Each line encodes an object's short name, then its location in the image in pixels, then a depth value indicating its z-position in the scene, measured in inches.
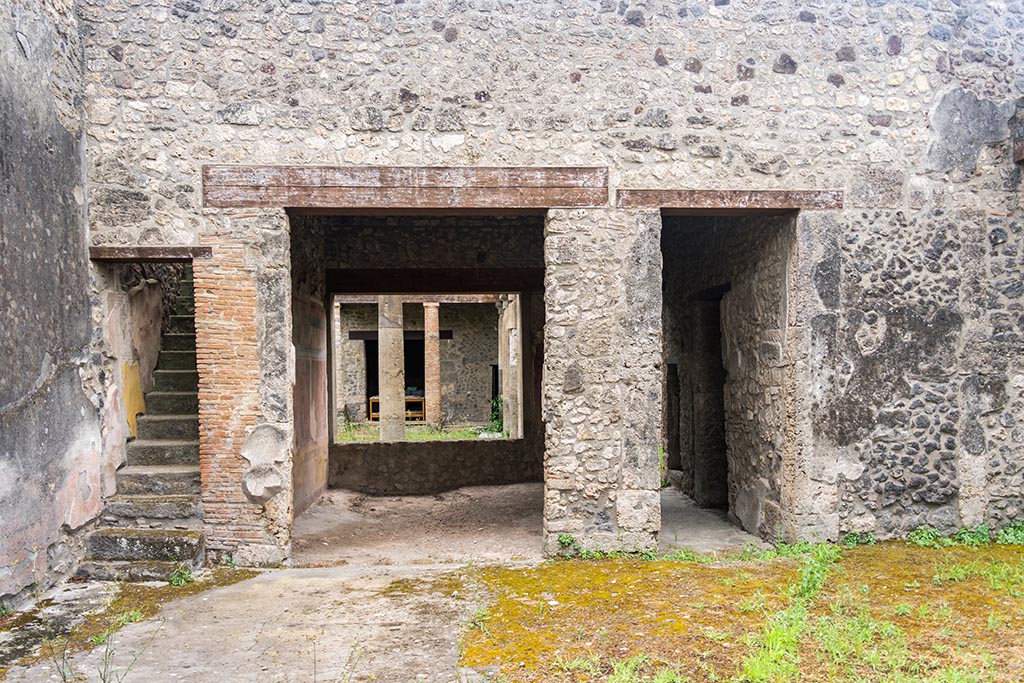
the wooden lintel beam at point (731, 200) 226.5
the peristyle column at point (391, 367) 568.4
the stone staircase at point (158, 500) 215.3
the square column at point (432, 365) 661.9
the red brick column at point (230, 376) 219.8
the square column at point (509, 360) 573.9
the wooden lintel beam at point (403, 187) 219.5
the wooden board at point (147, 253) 218.2
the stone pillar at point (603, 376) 226.1
